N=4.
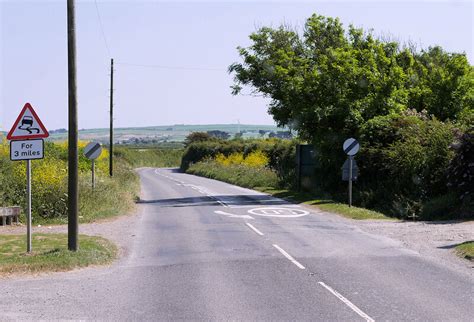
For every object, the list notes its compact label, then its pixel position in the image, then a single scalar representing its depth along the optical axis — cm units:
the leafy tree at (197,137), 10621
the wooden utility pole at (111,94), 4194
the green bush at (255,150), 4037
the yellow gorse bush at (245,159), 5636
